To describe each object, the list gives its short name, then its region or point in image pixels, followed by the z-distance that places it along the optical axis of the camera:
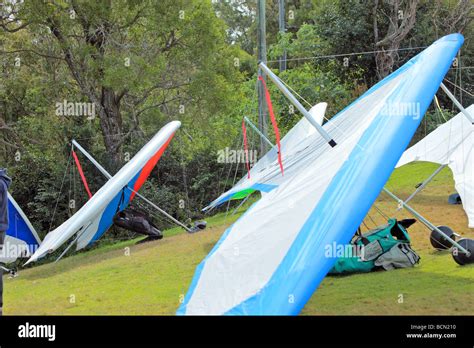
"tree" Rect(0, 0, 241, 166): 16.23
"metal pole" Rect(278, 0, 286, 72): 23.43
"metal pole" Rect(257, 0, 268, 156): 15.90
